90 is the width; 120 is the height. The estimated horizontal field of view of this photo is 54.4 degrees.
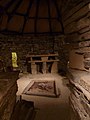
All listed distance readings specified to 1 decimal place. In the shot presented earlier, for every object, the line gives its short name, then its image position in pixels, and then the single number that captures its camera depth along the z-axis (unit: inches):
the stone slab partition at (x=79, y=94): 52.1
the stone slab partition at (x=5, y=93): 57.4
